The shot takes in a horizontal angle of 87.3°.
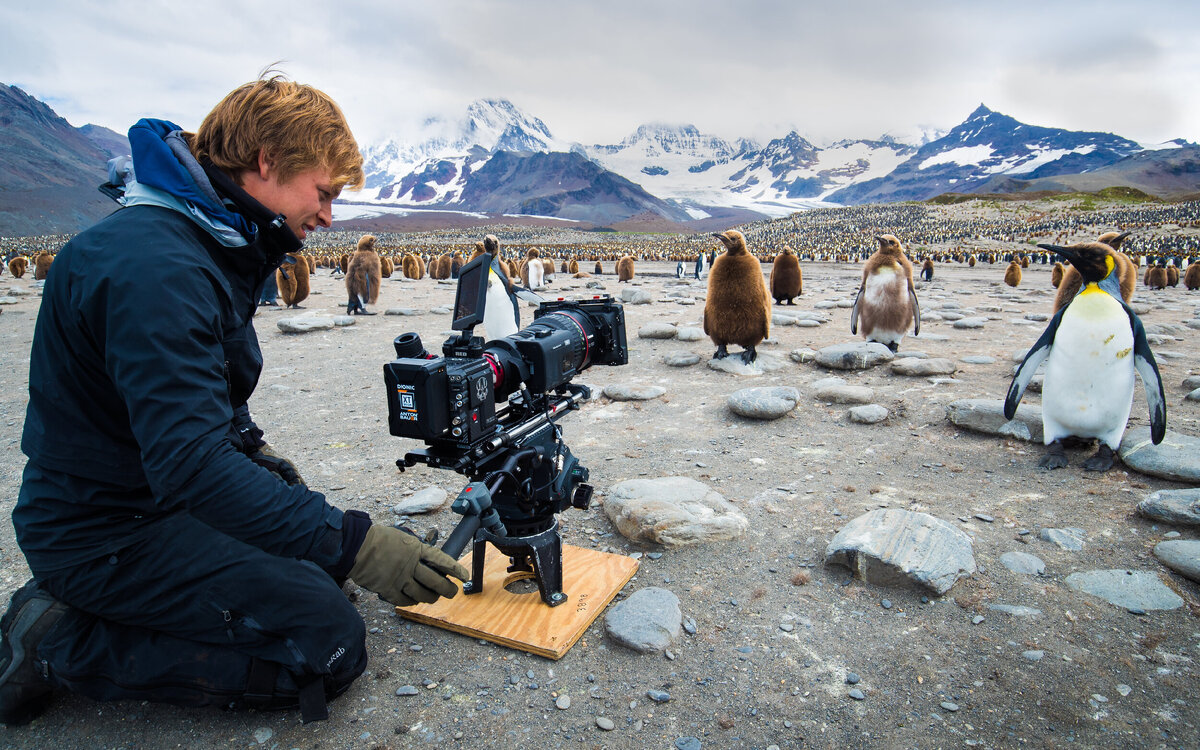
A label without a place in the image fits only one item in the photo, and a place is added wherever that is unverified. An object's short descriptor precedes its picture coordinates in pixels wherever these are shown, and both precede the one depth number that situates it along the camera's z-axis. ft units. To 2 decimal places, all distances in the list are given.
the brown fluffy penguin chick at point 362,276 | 35.01
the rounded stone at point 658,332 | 26.04
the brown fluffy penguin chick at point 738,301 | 20.25
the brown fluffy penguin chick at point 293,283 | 36.86
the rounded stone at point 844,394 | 15.66
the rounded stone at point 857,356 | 19.15
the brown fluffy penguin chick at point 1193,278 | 45.24
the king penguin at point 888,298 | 21.48
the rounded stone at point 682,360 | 21.36
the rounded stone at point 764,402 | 14.85
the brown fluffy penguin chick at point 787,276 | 36.86
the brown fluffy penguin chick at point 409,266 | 62.69
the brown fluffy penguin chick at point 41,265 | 55.06
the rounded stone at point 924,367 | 17.88
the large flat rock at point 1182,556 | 7.57
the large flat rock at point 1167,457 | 10.28
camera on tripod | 5.49
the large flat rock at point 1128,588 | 7.23
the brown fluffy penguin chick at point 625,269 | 58.95
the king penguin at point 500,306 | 24.62
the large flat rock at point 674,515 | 9.12
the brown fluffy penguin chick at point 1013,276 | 50.51
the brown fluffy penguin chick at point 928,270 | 59.55
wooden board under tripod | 6.98
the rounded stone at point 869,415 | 14.47
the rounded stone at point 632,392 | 17.43
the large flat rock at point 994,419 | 12.86
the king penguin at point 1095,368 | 11.49
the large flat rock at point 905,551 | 7.69
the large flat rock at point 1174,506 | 8.61
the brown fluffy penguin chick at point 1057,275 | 46.01
